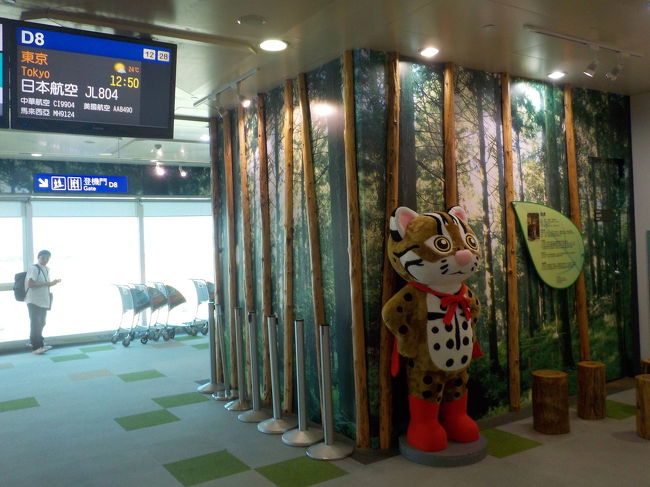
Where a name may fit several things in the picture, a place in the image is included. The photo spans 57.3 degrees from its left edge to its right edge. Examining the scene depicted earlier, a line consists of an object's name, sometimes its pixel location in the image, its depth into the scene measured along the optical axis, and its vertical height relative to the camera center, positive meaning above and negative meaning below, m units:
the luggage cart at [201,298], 10.34 -0.71
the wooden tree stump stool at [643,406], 4.56 -1.28
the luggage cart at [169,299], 9.82 -0.69
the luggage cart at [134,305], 9.62 -0.74
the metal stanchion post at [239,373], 5.61 -1.11
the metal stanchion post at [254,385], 5.26 -1.16
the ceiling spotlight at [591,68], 4.35 +1.28
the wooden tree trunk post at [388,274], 4.43 -0.18
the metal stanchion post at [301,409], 4.68 -1.25
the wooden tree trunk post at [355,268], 4.39 -0.12
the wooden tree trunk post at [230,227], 6.18 +0.31
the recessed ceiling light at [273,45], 4.21 +1.51
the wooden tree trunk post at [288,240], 5.19 +0.13
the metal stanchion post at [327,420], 4.39 -1.27
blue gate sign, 9.50 +1.28
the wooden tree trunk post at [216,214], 6.56 +0.47
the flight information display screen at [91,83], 3.37 +1.06
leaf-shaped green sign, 5.34 +0.02
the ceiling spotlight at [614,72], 4.47 +1.29
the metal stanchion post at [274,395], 4.95 -1.19
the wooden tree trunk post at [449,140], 4.73 +0.86
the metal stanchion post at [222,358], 6.08 -1.10
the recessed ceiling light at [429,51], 4.43 +1.49
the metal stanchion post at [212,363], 6.42 -1.16
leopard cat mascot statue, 4.09 -0.43
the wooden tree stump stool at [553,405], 4.73 -1.28
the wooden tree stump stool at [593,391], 5.05 -1.27
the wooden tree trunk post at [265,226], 5.60 +0.27
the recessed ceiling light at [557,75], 5.28 +1.52
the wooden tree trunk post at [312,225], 4.84 +0.23
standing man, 8.97 -0.50
